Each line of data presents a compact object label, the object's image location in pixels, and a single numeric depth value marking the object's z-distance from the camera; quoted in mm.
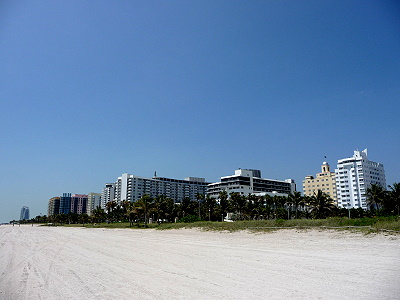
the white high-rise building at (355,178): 152125
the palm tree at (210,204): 101062
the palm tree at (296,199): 98875
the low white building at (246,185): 155875
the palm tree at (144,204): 81550
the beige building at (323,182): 175625
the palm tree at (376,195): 93325
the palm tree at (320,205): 86688
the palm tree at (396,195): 86075
